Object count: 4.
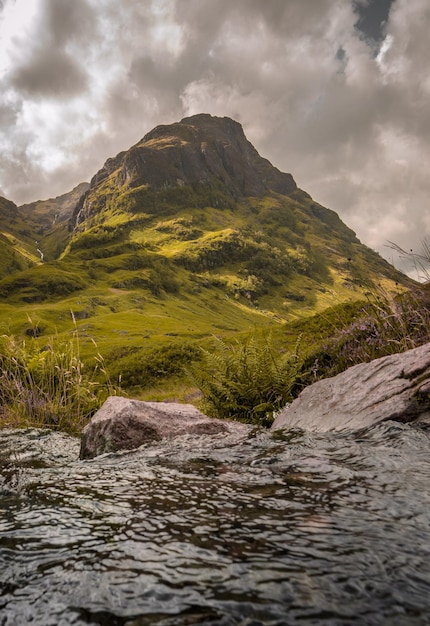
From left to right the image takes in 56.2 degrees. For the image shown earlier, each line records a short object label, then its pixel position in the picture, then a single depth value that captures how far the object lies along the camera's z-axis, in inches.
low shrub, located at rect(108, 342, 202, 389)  836.0
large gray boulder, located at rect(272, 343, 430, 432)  223.9
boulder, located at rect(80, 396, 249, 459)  258.2
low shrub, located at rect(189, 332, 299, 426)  358.9
